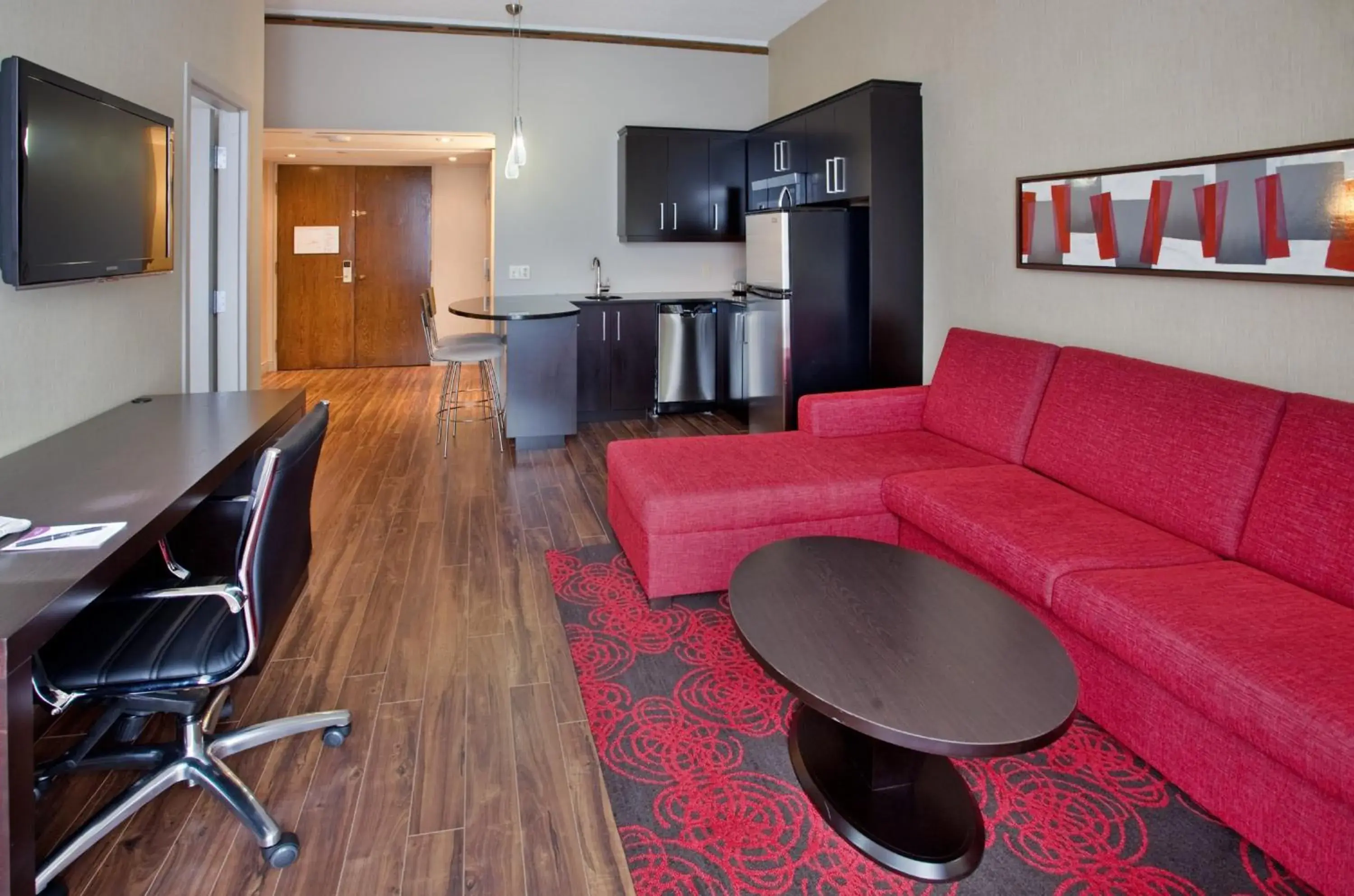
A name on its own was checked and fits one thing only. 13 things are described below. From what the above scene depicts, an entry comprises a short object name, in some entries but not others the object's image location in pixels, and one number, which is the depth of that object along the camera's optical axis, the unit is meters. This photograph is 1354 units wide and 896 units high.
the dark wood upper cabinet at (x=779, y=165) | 5.39
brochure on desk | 1.57
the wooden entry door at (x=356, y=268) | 8.73
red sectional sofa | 1.70
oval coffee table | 1.60
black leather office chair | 1.66
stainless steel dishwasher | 6.30
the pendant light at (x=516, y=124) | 5.33
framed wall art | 2.44
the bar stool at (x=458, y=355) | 5.51
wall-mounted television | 2.08
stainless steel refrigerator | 4.82
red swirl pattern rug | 1.72
